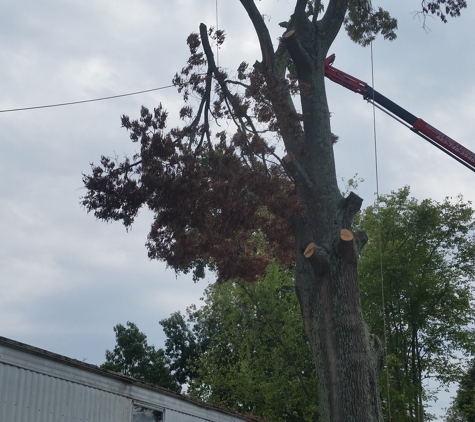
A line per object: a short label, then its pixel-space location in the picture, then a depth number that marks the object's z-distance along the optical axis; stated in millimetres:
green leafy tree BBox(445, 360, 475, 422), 28912
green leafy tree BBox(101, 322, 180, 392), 40656
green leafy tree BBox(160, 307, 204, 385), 42000
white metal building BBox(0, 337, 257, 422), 8594
